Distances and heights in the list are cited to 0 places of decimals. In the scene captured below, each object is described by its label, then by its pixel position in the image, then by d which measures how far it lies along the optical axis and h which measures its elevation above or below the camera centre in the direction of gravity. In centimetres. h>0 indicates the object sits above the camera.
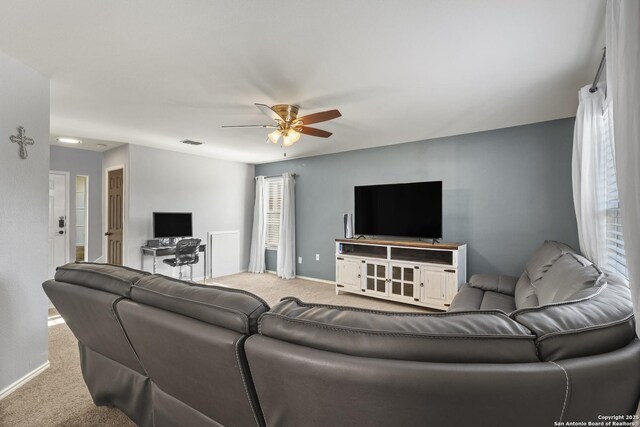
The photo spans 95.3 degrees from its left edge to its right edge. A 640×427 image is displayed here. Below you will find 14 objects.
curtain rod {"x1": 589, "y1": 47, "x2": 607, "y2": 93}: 201 +103
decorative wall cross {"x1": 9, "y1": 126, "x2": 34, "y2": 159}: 216 +53
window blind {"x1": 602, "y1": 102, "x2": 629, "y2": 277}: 218 -1
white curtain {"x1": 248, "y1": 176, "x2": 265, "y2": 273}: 626 -48
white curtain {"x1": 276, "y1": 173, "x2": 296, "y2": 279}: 577 -40
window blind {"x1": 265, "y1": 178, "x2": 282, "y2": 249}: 624 +6
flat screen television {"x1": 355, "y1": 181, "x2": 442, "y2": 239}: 406 +5
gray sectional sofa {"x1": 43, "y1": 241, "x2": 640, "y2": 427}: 70 -40
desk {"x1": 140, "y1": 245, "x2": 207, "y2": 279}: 457 -62
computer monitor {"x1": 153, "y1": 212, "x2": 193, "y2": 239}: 487 -21
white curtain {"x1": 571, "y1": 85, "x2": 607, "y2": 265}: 230 +33
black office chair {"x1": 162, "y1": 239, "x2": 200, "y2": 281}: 445 -64
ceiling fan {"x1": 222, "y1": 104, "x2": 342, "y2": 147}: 274 +90
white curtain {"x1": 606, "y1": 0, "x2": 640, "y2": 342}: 90 +28
